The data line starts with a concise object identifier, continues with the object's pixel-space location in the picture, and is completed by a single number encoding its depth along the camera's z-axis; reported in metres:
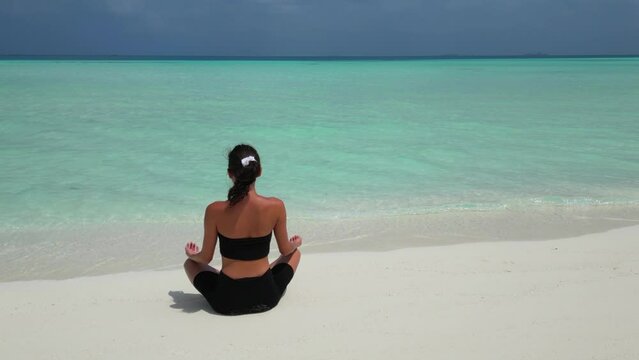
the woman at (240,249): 3.48
